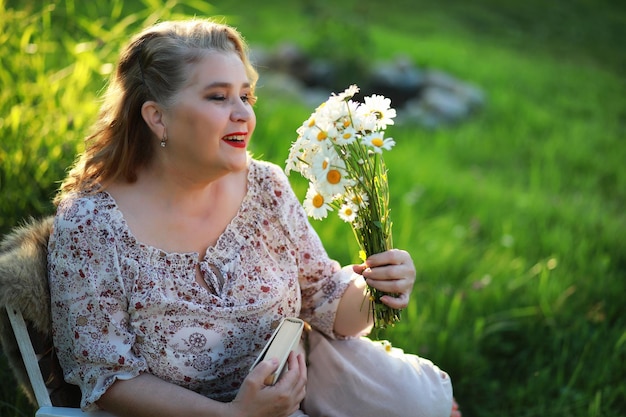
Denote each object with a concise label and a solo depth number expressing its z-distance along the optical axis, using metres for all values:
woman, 2.00
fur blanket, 2.03
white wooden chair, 2.04
